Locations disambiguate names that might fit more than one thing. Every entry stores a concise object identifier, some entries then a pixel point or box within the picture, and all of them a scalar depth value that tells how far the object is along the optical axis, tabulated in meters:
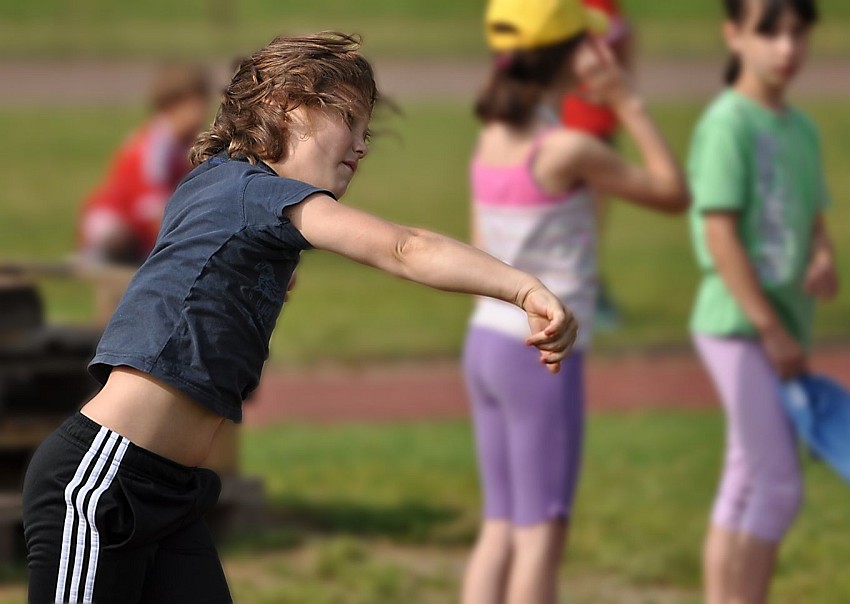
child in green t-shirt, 8.74
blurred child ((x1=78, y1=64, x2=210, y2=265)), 16.31
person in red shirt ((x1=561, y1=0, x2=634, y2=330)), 18.45
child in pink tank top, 8.41
